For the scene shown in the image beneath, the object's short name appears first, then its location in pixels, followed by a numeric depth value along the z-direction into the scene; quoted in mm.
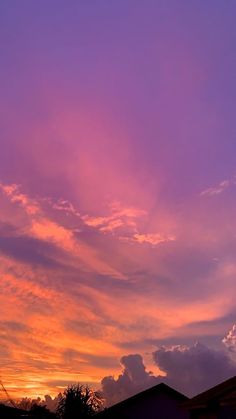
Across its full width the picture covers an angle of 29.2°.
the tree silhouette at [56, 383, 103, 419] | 29109
